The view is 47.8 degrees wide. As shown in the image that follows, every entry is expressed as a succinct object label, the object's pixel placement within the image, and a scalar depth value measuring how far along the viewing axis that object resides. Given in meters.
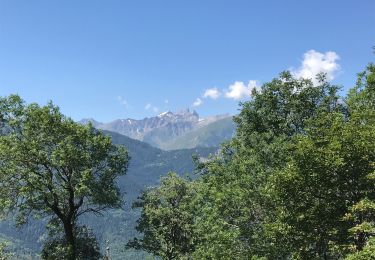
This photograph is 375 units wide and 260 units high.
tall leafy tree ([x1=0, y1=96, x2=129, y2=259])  40.38
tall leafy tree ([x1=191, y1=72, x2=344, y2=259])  34.47
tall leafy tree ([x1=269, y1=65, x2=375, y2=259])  26.92
